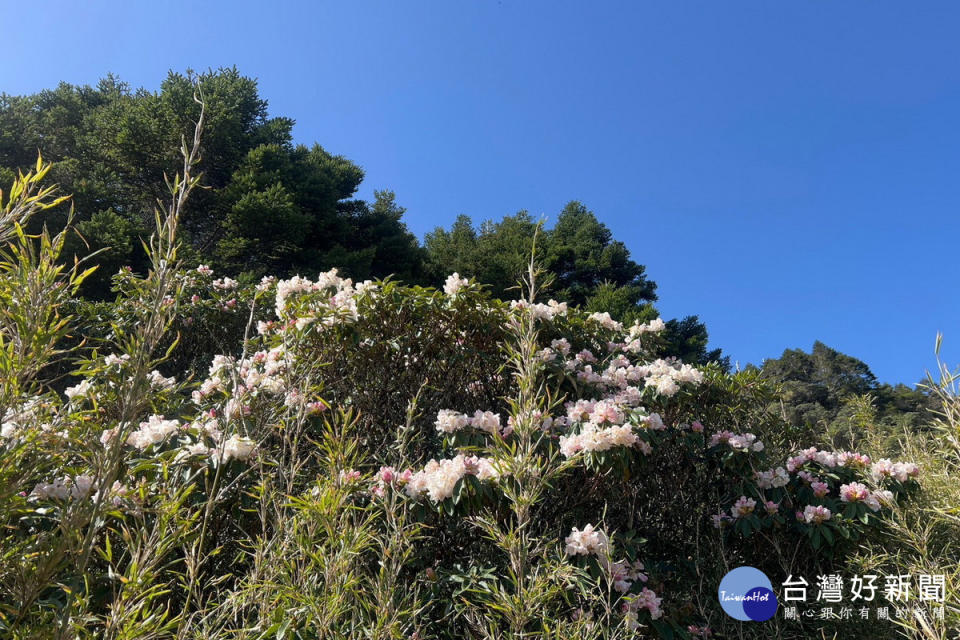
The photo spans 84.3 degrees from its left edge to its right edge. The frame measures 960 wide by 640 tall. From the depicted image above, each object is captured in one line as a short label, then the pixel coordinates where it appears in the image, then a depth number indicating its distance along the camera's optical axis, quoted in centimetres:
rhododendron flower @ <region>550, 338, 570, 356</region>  336
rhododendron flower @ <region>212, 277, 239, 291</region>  561
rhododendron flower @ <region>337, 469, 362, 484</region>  116
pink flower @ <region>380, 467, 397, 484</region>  221
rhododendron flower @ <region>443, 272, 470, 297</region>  321
